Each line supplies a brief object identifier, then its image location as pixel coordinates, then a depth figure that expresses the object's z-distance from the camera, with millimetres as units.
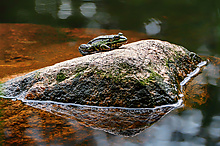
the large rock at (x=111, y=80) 7012
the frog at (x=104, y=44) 8219
